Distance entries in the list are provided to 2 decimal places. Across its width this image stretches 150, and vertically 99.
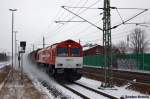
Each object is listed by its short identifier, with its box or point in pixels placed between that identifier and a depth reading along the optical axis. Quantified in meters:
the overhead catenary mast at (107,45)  13.94
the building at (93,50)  64.85
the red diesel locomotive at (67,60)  17.91
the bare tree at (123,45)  65.79
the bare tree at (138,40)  63.24
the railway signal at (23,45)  17.64
